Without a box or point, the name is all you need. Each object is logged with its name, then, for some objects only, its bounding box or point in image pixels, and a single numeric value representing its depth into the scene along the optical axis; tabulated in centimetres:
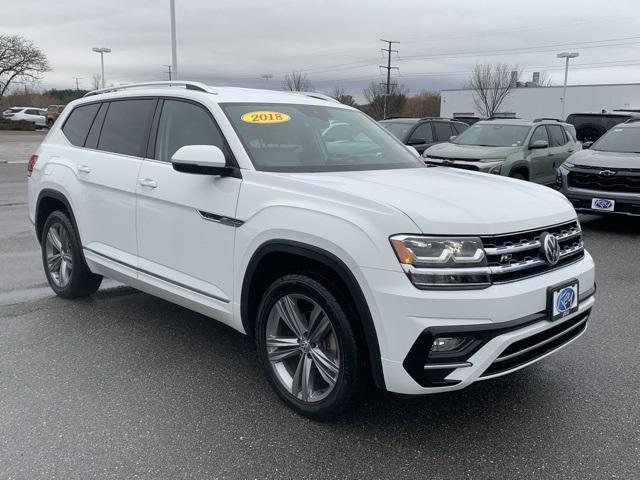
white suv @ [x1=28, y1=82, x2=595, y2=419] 273
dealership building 5222
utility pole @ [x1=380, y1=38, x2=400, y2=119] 5876
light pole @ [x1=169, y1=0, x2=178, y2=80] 2172
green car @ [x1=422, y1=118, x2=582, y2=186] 998
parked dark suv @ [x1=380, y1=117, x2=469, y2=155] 1311
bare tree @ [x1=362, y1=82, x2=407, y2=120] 6192
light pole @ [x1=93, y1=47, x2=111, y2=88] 4049
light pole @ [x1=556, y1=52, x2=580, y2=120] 4388
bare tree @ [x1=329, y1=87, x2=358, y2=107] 5444
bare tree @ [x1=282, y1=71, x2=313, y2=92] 5291
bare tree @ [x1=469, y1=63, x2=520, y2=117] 6047
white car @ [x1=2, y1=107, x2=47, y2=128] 4503
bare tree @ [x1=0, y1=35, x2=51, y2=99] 4944
